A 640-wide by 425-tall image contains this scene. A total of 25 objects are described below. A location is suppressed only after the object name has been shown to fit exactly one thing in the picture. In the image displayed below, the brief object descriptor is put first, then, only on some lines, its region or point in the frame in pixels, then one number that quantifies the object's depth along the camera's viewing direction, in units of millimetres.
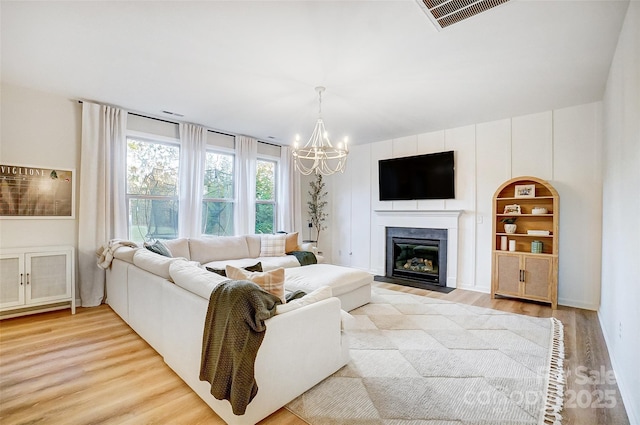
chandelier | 3282
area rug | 1854
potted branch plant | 6863
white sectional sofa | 1780
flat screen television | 5082
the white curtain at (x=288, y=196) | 6227
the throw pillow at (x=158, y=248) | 3649
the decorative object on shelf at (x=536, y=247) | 4086
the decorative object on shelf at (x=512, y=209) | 4284
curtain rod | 4340
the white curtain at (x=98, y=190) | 3881
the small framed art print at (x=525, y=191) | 4168
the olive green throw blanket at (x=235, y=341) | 1565
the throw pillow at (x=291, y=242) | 5297
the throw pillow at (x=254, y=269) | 2527
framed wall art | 3463
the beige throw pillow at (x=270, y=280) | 2004
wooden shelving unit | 3936
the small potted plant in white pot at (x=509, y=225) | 4324
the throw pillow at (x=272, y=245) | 5141
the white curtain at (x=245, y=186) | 5488
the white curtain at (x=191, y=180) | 4777
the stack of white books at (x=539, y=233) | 4012
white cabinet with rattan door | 3242
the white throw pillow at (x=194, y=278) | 1937
